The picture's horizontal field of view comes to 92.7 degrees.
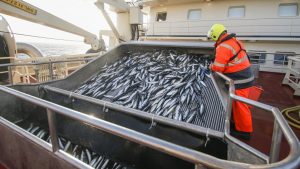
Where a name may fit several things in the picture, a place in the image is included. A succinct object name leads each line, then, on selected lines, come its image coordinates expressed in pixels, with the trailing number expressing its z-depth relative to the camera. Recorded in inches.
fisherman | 103.9
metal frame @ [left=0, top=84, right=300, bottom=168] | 21.8
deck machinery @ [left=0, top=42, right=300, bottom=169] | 31.7
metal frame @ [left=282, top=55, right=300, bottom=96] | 177.3
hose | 122.2
